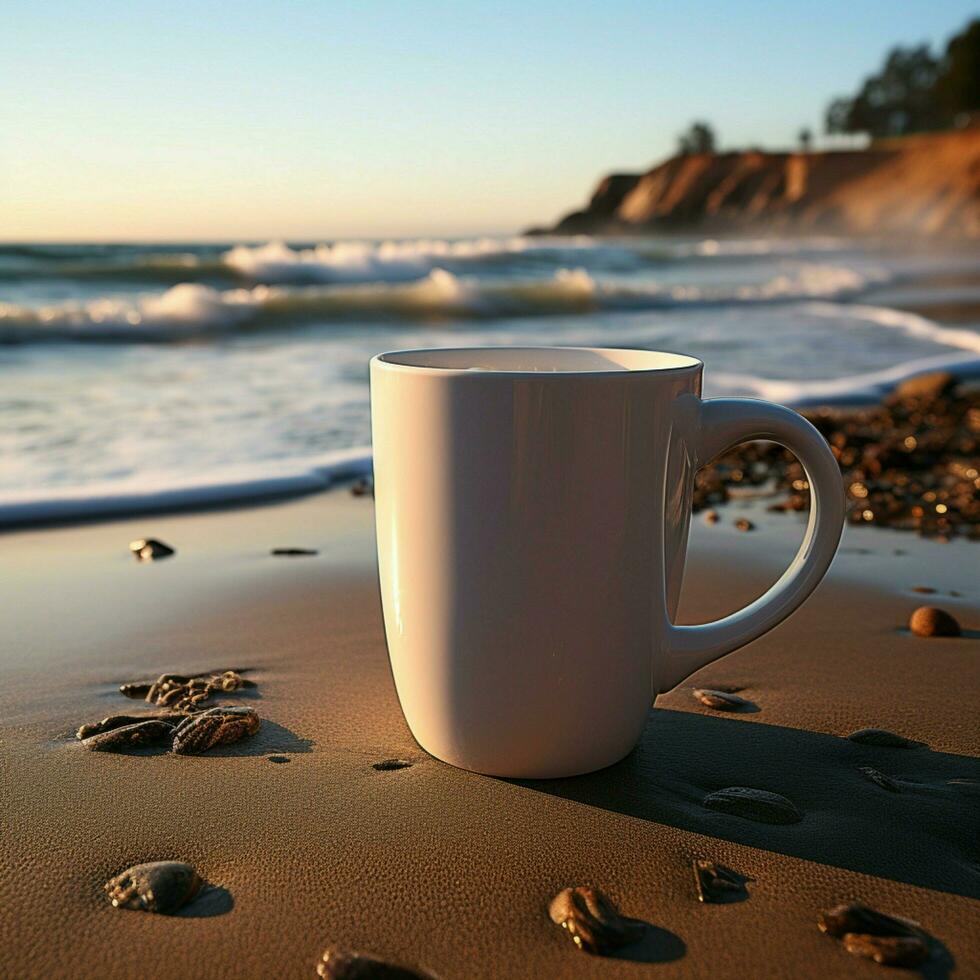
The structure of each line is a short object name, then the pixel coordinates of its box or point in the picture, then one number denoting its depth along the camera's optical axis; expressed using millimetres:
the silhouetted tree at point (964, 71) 40660
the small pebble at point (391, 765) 290
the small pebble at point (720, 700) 337
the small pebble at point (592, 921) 214
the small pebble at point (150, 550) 532
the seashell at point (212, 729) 300
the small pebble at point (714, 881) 232
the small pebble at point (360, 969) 201
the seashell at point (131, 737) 304
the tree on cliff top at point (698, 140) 58919
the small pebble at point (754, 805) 265
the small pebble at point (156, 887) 226
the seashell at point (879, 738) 312
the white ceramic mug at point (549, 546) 248
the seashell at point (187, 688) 344
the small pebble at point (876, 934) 209
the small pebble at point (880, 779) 283
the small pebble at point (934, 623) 412
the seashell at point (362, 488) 684
